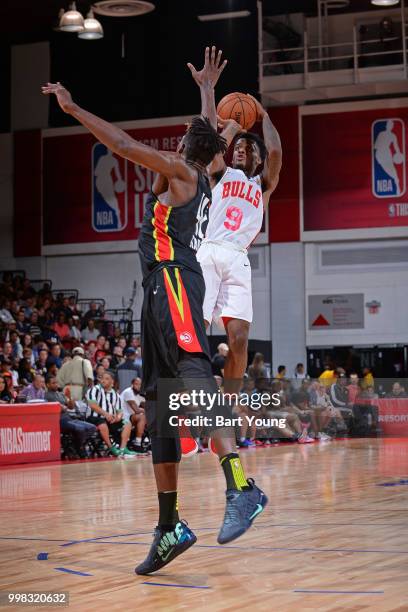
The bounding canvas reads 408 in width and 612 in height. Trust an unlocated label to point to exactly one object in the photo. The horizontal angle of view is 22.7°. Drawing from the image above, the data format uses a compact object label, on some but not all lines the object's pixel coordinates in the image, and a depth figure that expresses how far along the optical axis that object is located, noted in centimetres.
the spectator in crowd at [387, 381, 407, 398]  2100
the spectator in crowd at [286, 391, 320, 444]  1898
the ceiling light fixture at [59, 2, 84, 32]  2120
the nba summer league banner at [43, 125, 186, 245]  2798
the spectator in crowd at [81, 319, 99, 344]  2361
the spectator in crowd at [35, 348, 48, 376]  1792
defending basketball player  503
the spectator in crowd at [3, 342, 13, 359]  1747
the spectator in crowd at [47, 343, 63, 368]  1834
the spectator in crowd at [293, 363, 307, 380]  2312
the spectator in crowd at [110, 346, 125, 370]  2046
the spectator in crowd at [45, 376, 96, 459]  1554
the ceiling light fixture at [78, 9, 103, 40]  2188
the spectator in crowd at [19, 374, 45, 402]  1564
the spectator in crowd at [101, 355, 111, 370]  1819
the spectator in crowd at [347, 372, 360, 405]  1958
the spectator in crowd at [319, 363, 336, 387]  2081
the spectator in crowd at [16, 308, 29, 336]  2097
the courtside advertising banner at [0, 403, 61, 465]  1434
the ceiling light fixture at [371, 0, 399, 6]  2283
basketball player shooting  680
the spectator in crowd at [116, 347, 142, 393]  1847
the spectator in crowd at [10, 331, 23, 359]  1817
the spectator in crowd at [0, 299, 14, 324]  2081
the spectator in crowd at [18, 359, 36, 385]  1684
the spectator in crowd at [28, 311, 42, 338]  2120
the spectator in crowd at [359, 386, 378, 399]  2012
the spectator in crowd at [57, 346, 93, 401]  1695
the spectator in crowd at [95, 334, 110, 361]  2066
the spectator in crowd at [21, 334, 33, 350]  1862
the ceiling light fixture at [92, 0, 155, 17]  2419
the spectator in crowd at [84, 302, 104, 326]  2481
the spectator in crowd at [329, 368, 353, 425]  1942
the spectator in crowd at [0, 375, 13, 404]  1485
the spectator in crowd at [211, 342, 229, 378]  1642
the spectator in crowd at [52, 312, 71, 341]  2244
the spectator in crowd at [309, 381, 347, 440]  1900
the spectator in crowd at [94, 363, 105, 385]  1671
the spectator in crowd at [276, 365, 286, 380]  2298
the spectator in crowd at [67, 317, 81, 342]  2249
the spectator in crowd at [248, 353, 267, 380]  1814
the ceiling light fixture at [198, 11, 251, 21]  2653
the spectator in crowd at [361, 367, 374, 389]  2160
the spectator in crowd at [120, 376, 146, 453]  1638
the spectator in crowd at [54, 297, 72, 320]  2353
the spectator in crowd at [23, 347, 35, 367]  1766
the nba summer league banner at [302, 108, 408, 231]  2581
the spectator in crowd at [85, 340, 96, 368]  2026
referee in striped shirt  1597
